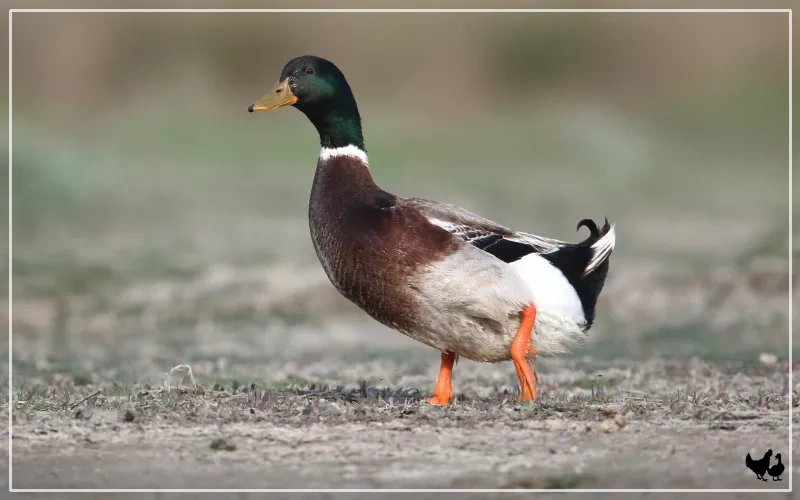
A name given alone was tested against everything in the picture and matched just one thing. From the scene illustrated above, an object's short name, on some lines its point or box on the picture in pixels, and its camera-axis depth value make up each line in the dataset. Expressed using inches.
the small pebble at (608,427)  625.0
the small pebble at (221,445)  605.9
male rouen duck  691.4
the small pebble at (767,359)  978.0
